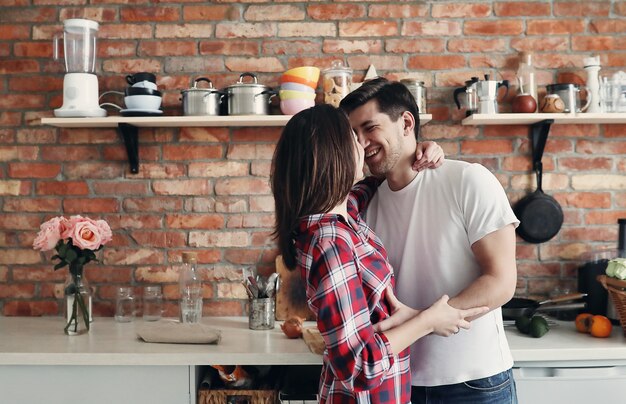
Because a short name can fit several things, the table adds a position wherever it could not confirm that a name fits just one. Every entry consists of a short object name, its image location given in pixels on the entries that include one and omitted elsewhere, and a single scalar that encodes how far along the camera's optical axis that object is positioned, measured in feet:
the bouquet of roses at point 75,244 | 7.48
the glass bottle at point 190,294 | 8.19
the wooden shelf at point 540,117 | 8.00
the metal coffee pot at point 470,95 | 8.22
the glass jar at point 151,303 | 8.58
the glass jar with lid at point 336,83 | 8.09
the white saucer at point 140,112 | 8.05
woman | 4.21
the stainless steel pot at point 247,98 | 8.02
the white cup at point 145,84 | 8.08
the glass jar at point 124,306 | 8.38
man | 5.29
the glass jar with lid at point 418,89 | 8.08
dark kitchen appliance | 7.97
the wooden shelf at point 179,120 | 7.94
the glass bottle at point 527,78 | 8.39
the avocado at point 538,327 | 7.14
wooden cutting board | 8.49
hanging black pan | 8.55
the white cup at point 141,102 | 8.05
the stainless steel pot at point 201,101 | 8.10
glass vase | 7.61
